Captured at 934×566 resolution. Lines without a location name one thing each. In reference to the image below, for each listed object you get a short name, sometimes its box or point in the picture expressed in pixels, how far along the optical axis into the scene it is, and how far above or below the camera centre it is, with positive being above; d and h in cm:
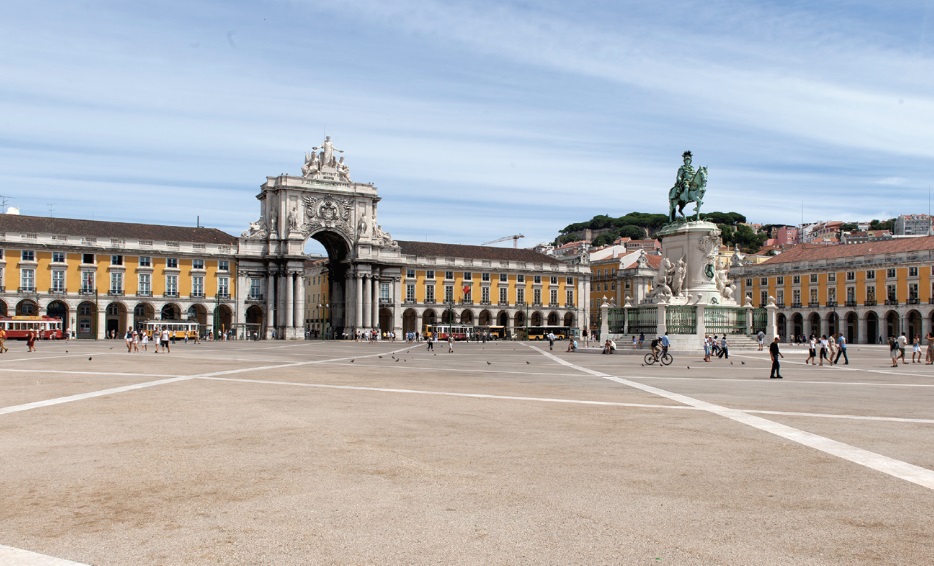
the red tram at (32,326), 7112 -215
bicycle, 3222 -234
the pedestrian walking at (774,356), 2391 -166
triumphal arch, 9112 +579
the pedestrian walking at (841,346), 3403 -197
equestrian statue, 4600 +620
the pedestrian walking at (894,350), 3141 -199
